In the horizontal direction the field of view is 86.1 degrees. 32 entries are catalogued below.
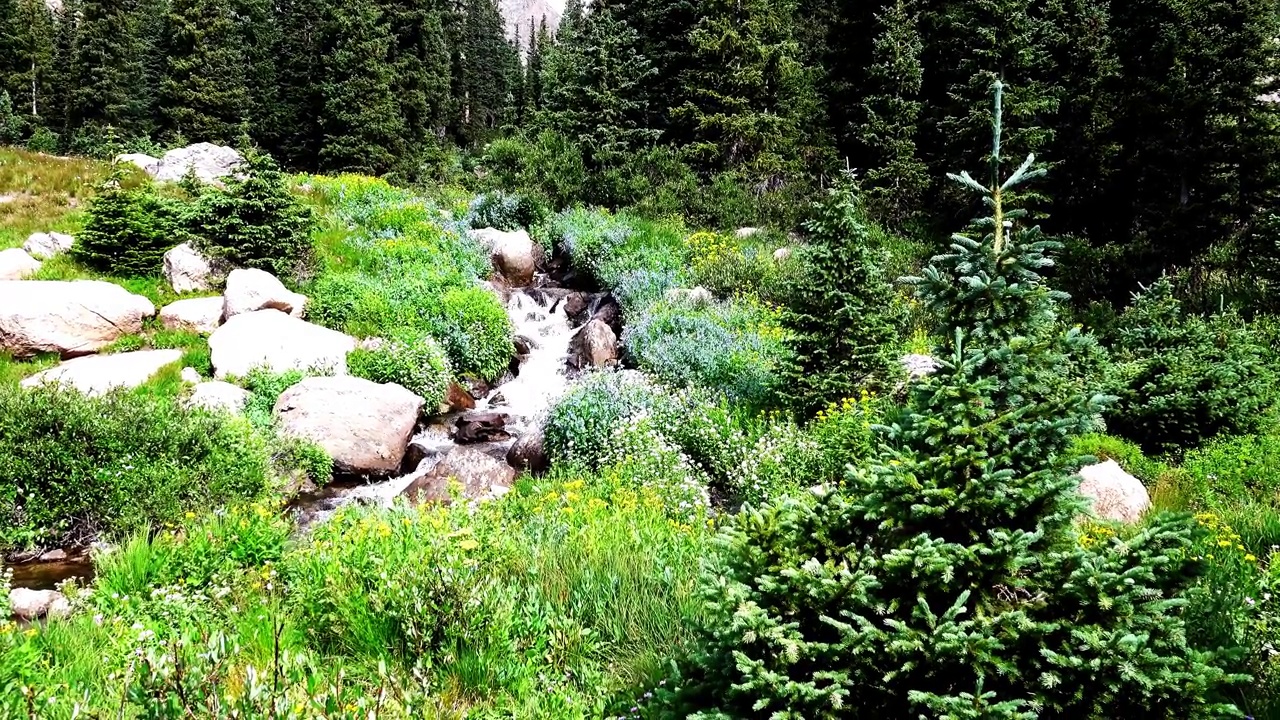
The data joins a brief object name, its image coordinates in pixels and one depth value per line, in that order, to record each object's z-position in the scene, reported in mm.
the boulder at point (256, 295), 12945
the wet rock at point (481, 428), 12000
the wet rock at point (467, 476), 9492
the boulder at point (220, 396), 10076
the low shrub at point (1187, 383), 8562
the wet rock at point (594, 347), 14305
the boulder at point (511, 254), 18078
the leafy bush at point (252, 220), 13973
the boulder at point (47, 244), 14070
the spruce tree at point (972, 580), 2523
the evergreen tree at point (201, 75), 34406
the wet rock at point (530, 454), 10461
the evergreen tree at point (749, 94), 22578
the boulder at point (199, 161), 21641
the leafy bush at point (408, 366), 12305
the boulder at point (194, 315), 12672
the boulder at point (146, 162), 21188
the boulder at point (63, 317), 11203
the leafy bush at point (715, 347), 10961
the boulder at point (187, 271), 13828
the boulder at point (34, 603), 5852
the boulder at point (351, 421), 10523
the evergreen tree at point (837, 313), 8828
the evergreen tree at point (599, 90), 22781
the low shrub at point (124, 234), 13516
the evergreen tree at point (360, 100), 32688
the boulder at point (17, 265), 13047
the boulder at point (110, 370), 10352
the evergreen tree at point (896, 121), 22000
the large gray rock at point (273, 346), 11570
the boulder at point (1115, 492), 7336
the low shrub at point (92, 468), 7328
